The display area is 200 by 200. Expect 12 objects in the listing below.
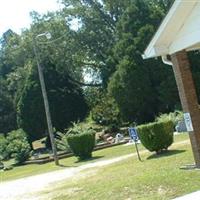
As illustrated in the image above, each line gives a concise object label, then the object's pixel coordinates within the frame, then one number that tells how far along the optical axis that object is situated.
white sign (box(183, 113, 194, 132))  14.53
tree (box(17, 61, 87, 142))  48.38
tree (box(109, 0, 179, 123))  40.88
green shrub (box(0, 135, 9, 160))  43.74
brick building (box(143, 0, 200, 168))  13.68
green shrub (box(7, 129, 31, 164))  38.16
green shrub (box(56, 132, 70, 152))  32.01
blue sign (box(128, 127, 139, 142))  21.16
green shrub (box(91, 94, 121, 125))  49.28
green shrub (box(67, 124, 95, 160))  29.59
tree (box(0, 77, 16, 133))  65.56
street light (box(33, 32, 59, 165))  29.88
